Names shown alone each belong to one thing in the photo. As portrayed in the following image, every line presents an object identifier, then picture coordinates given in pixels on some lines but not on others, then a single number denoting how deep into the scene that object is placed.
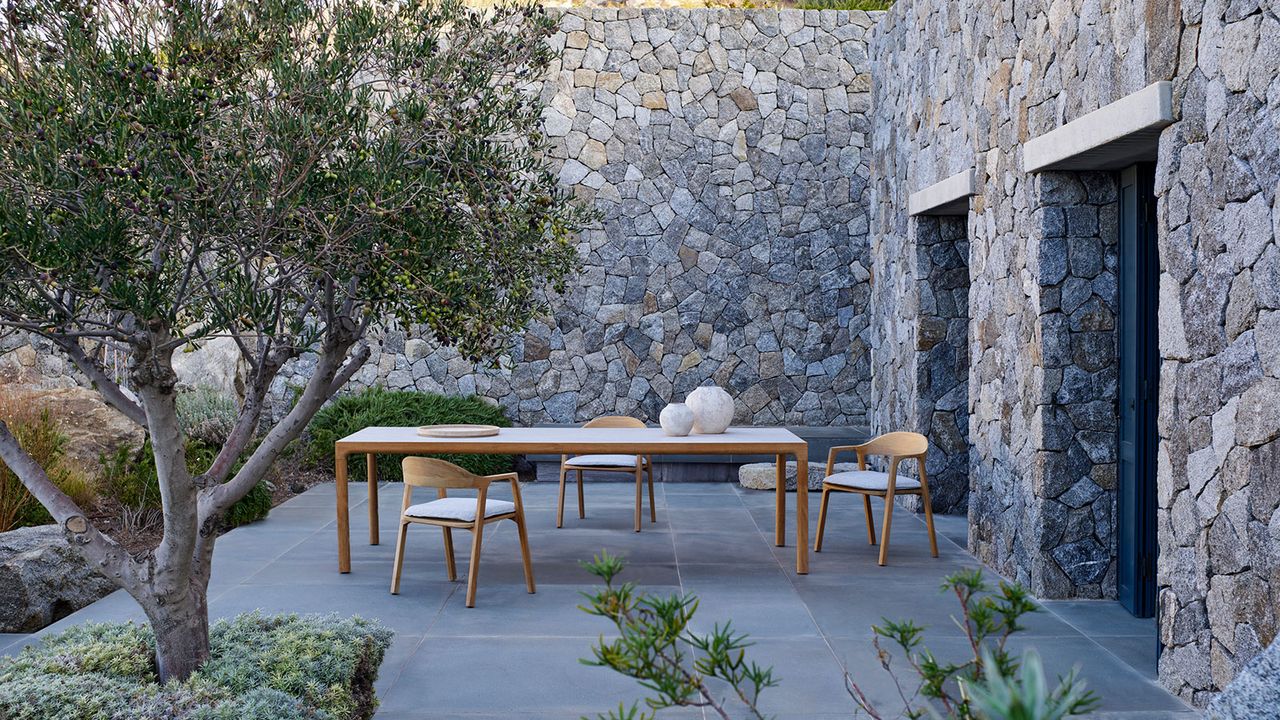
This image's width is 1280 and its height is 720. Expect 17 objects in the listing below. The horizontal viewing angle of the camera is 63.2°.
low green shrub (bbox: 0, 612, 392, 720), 2.72
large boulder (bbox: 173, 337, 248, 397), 9.44
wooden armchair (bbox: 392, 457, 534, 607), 4.66
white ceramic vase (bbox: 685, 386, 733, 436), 5.61
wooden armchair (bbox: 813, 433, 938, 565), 5.39
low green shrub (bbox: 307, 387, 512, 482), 8.46
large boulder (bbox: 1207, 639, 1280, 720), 2.06
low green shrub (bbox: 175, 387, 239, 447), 7.99
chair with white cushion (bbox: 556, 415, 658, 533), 6.44
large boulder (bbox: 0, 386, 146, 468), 6.52
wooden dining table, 5.22
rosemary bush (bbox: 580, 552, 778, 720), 1.34
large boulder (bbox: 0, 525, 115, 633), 4.37
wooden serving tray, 5.50
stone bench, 7.97
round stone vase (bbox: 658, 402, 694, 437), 5.50
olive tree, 2.27
